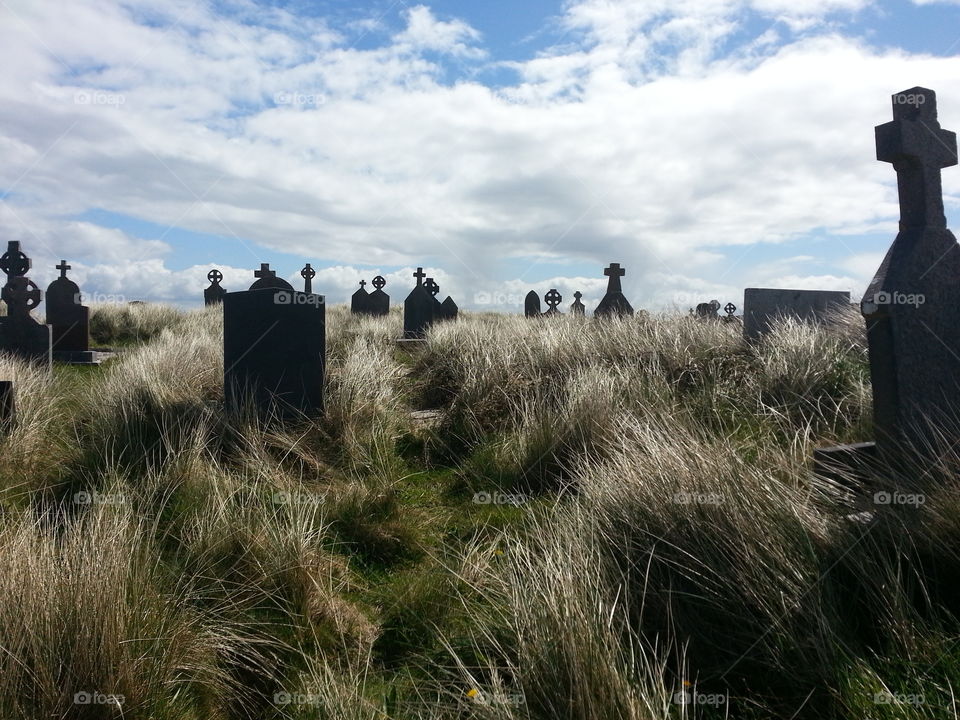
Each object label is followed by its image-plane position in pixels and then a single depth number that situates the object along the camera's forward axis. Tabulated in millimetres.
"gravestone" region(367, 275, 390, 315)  22703
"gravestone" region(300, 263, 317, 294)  20344
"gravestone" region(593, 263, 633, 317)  14972
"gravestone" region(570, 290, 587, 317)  14270
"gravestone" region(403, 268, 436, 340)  16330
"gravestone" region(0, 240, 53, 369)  9977
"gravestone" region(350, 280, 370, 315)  22750
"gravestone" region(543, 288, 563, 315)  20428
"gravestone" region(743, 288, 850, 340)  10328
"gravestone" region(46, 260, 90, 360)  13102
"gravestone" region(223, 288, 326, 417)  6738
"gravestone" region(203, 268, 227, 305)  24188
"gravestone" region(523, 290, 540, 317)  23016
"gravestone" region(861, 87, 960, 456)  4148
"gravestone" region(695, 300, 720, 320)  17156
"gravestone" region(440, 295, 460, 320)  18247
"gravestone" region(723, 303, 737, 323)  24656
